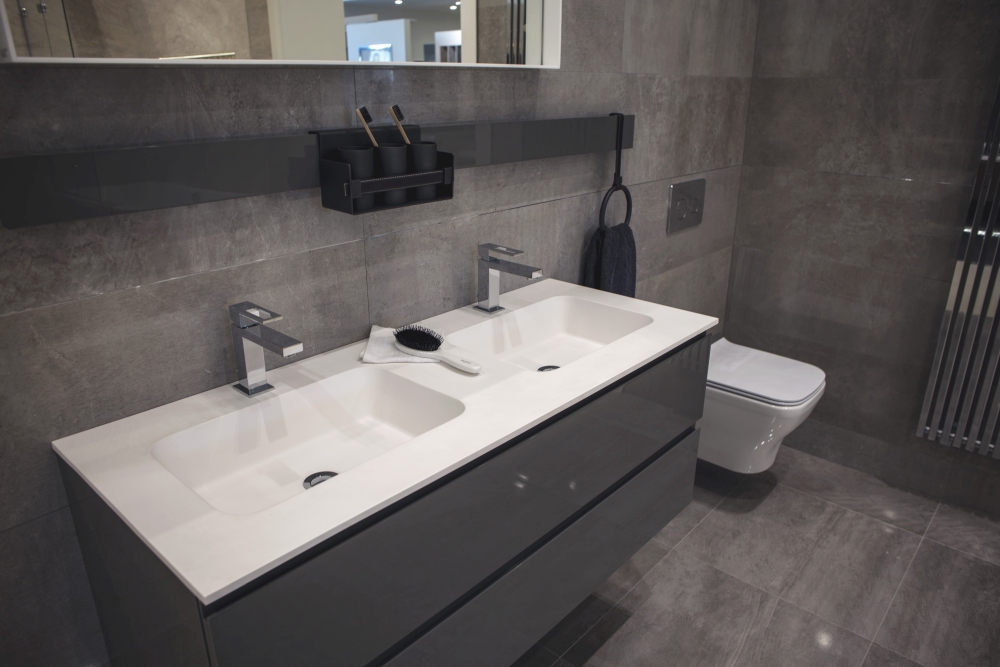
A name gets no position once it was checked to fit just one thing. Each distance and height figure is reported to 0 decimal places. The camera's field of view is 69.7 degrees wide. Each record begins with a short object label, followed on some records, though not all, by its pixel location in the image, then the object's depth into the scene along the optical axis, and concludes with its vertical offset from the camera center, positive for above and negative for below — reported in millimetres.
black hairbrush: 1514 -549
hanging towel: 2234 -514
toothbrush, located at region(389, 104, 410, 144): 1470 -62
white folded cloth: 1547 -560
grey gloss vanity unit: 1004 -770
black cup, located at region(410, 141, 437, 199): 1506 -151
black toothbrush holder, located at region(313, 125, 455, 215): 1400 -173
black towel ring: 2173 -299
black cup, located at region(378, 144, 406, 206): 1452 -157
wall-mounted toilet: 2352 -1012
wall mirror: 1071 +86
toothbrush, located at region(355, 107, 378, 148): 1431 -65
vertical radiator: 2350 -850
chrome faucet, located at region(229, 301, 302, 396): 1286 -452
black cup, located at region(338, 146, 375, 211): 1401 -150
